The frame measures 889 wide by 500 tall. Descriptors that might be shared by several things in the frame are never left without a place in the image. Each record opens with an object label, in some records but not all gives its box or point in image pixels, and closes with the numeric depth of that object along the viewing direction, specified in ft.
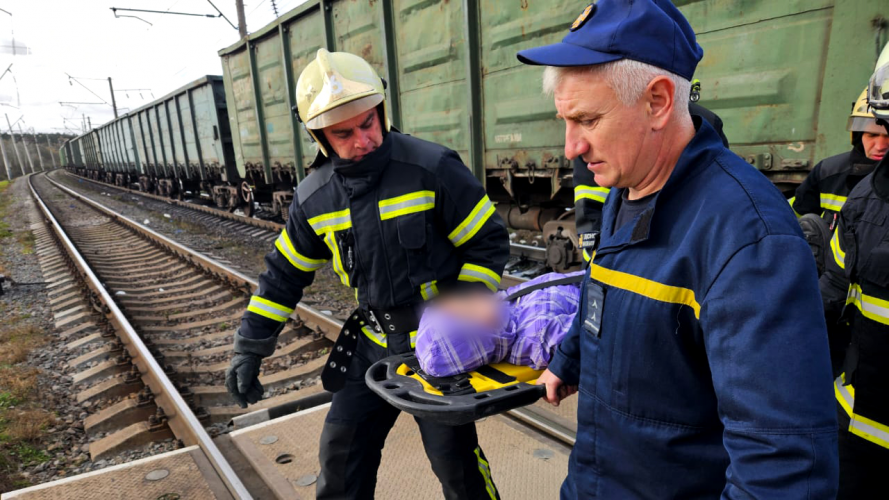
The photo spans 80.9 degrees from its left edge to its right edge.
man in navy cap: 2.80
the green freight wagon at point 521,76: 12.05
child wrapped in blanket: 5.22
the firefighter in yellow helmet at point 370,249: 6.79
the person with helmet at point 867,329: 5.52
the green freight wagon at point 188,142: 47.37
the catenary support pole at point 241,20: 56.80
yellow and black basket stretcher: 4.56
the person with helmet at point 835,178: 8.86
